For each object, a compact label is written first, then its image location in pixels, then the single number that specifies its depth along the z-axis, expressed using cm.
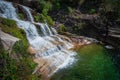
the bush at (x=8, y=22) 641
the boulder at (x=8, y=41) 397
